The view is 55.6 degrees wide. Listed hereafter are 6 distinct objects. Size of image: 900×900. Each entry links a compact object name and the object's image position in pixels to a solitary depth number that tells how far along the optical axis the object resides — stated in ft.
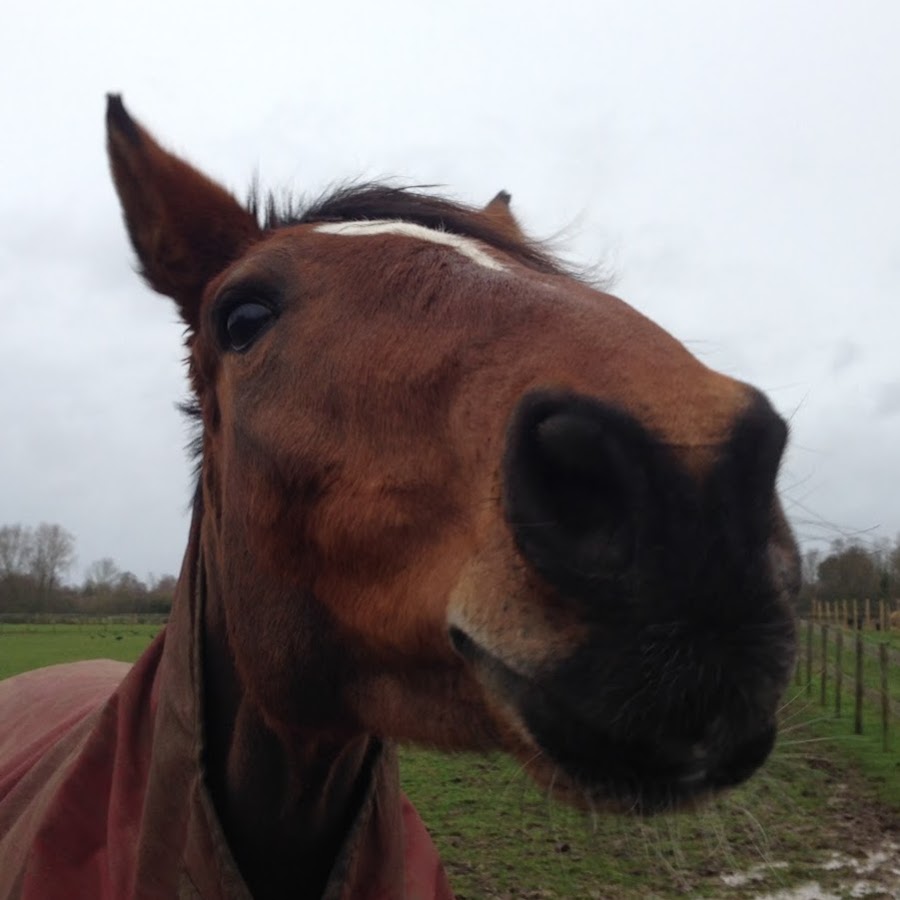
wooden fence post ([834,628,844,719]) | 47.78
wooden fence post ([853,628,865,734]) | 44.61
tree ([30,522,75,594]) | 240.18
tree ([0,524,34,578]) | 244.42
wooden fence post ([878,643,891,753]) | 42.47
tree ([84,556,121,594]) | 226.79
